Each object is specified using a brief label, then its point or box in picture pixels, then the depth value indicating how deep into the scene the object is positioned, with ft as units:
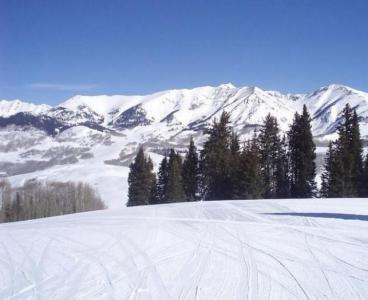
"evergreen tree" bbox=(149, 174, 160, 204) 172.04
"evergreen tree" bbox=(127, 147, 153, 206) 178.29
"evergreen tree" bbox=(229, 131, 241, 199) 131.54
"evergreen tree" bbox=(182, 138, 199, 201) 163.12
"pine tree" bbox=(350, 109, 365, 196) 130.21
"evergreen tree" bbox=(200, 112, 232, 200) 144.05
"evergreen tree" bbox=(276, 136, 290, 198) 146.82
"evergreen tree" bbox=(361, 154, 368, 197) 128.36
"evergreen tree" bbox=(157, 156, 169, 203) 166.20
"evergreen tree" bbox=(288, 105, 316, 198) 139.03
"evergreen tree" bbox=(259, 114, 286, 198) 149.28
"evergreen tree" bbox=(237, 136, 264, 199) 129.08
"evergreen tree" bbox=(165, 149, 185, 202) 156.87
